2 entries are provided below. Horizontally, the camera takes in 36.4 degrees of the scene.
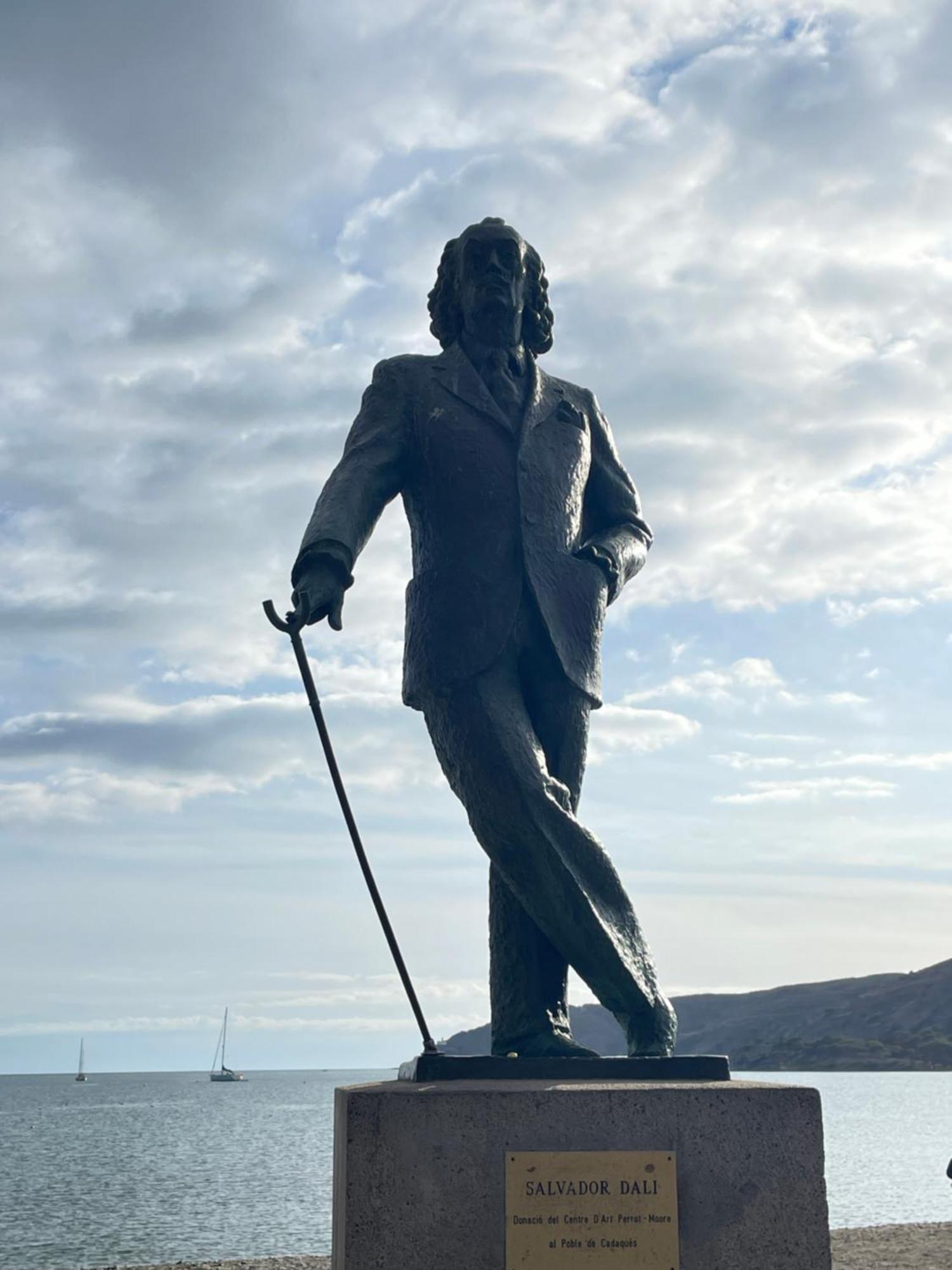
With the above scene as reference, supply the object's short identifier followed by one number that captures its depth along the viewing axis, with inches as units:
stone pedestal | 154.8
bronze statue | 187.5
